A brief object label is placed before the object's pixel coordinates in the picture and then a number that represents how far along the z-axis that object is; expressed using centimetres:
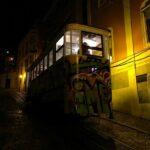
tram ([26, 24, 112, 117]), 1064
